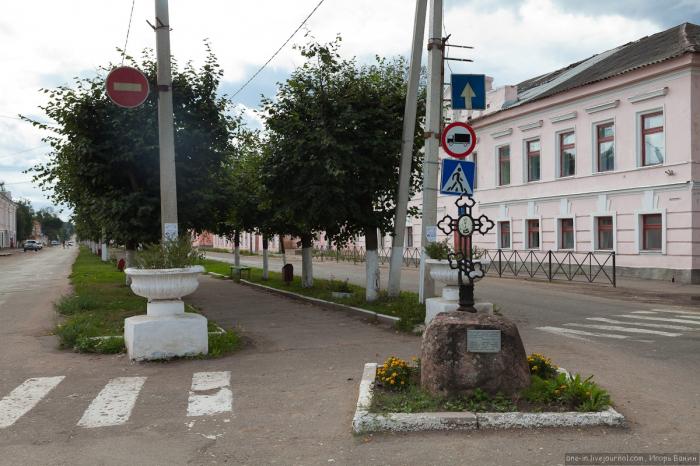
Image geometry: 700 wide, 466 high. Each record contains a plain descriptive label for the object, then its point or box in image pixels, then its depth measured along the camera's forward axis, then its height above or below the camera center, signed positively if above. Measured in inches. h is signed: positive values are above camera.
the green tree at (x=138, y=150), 530.6 +69.5
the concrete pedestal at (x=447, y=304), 375.2 -47.6
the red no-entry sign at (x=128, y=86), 392.5 +91.2
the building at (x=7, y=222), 3853.3 +54.9
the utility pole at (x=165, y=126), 379.9 +64.0
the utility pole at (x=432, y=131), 461.4 +72.1
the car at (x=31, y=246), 3373.8 -90.3
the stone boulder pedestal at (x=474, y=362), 209.5 -46.4
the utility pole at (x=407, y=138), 488.4 +73.5
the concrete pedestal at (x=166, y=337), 310.0 -55.3
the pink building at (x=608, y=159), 844.6 +108.4
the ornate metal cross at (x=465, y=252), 234.7 -11.3
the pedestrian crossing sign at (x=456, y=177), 358.9 +28.9
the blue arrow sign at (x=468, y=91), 392.5 +86.1
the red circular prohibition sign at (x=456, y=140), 360.2 +50.4
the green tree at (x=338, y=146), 519.2 +69.2
